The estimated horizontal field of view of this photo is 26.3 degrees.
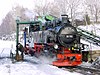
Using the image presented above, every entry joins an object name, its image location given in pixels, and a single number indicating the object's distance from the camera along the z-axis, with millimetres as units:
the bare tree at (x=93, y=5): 39531
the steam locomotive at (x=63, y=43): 13664
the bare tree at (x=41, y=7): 45006
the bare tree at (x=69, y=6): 39071
